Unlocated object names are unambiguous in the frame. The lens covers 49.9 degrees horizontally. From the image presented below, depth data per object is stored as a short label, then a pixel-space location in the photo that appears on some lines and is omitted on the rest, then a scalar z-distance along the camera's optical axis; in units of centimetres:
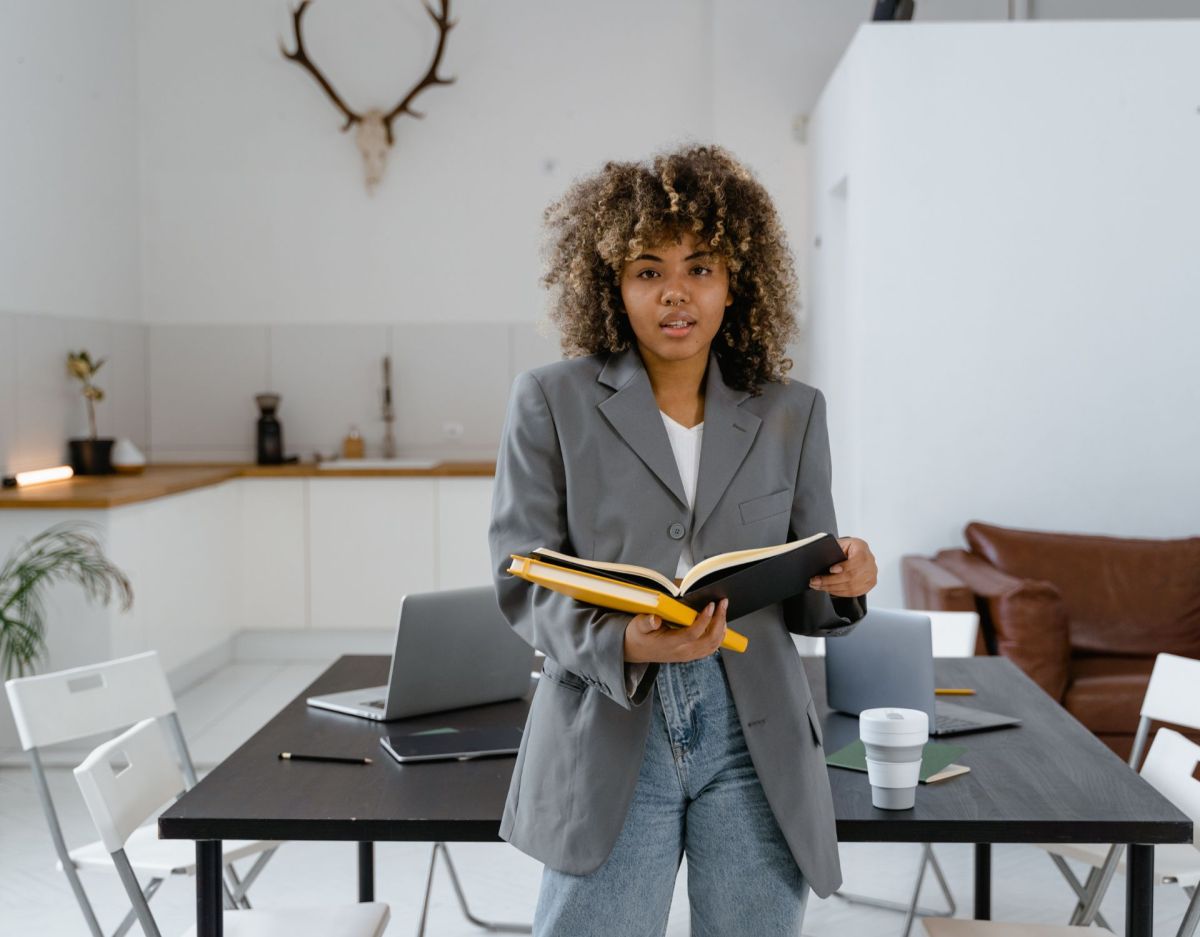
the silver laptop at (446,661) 217
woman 143
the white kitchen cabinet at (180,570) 450
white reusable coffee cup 169
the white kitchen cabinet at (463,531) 570
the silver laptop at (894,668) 215
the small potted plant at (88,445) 524
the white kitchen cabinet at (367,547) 570
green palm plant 387
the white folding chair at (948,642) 297
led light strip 472
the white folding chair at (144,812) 192
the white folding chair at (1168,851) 198
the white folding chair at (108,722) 226
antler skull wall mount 602
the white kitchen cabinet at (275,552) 572
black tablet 196
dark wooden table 167
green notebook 186
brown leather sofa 366
